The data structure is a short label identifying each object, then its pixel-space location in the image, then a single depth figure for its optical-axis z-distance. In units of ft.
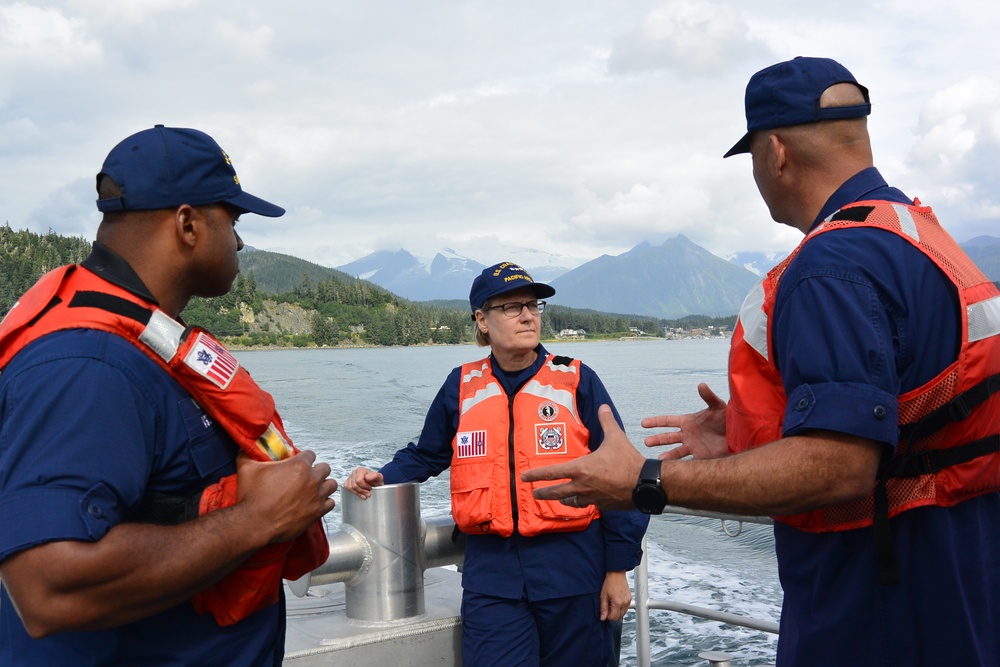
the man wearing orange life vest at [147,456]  4.36
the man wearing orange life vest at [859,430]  5.00
